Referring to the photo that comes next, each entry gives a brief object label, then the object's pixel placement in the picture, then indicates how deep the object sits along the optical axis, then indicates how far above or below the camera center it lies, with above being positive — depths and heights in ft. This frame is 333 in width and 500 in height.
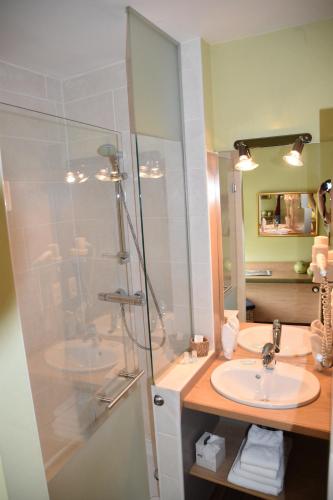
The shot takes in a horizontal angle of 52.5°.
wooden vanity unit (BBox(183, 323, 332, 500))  4.47 -2.89
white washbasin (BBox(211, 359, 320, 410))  5.00 -2.75
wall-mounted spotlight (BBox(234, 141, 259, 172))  5.84 +0.83
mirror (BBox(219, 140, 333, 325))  5.66 -0.44
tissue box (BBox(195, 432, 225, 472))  5.35 -3.86
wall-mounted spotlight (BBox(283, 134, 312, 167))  5.49 +0.85
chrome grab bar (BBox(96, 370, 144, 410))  6.43 -3.49
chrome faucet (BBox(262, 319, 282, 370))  5.37 -2.37
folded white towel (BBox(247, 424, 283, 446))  5.13 -3.53
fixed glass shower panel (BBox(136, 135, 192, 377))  5.07 -0.58
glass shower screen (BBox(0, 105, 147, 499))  5.77 -0.97
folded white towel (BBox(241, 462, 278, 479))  4.89 -3.85
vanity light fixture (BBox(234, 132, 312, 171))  5.50 +1.02
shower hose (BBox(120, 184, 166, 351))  5.25 -1.44
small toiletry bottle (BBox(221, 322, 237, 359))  5.93 -2.31
